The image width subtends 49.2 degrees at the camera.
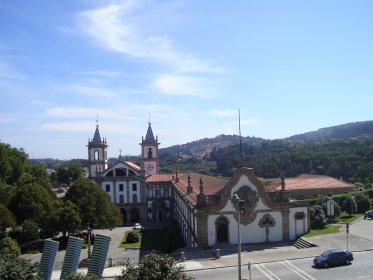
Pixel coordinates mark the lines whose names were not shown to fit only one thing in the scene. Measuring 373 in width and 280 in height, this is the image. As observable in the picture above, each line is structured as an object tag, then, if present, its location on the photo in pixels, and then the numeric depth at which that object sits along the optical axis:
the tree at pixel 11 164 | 64.62
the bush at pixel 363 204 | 49.50
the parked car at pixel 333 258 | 27.98
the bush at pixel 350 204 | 48.50
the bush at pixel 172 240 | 44.17
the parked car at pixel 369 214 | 45.23
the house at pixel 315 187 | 62.94
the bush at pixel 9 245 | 39.71
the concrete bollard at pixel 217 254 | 32.68
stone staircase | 34.79
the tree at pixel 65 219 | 44.00
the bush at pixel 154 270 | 15.92
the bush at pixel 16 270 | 18.06
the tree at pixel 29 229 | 46.94
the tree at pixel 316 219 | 40.94
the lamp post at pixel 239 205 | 19.44
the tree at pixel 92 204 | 45.53
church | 36.72
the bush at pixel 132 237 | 52.22
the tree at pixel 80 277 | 15.85
